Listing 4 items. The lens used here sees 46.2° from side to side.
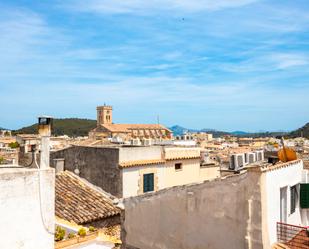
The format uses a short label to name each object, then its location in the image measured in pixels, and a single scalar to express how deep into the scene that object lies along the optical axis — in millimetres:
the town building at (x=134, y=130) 117938
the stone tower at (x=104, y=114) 151575
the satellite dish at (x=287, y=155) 10920
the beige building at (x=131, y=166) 18016
